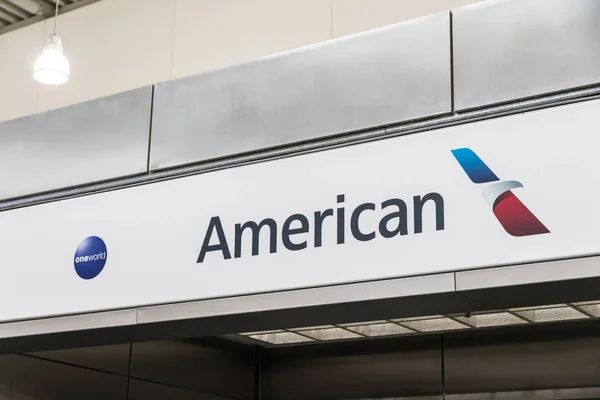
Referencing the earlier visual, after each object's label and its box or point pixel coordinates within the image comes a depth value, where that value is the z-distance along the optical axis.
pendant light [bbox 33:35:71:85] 9.29
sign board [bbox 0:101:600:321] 5.09
